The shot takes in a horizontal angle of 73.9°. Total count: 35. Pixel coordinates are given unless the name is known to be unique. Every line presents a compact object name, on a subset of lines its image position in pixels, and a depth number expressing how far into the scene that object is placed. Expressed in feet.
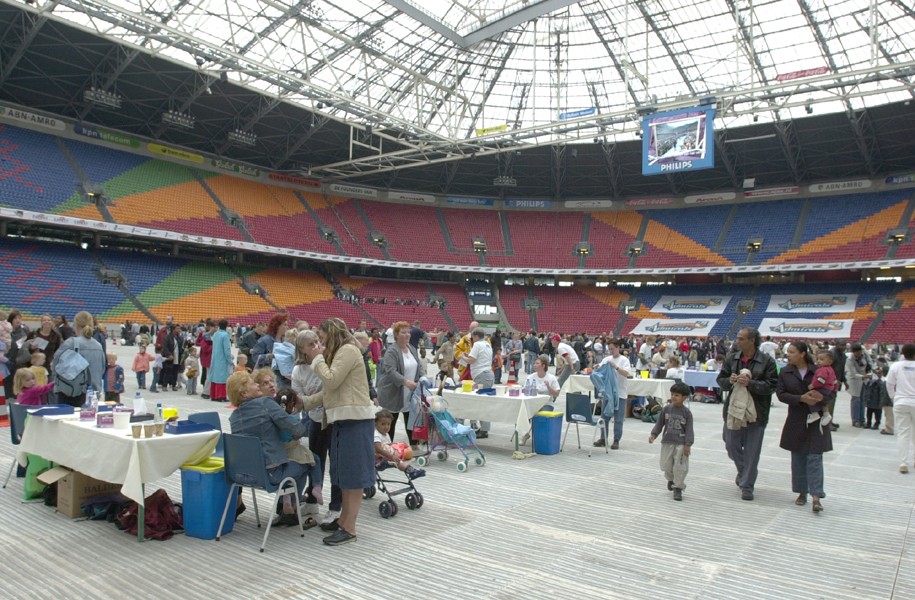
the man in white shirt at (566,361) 35.12
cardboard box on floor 18.26
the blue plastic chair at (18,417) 20.84
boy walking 21.97
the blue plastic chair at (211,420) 19.48
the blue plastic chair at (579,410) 29.53
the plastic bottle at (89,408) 19.38
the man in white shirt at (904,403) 26.96
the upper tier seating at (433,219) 103.60
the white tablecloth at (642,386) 41.06
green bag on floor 19.83
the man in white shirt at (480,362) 32.32
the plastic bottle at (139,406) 19.44
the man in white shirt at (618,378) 31.01
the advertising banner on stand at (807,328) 116.57
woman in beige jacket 16.14
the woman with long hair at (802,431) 20.72
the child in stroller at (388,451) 19.94
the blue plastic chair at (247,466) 15.84
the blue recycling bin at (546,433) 29.68
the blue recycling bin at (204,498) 16.70
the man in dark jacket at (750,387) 21.84
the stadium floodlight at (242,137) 111.34
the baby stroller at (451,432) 25.34
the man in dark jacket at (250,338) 40.93
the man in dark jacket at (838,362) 41.44
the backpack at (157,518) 16.79
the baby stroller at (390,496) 19.01
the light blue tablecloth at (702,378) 53.79
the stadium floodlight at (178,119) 102.77
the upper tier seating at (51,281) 87.81
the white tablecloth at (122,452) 15.88
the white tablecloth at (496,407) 27.96
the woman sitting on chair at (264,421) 16.58
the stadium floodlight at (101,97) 91.56
